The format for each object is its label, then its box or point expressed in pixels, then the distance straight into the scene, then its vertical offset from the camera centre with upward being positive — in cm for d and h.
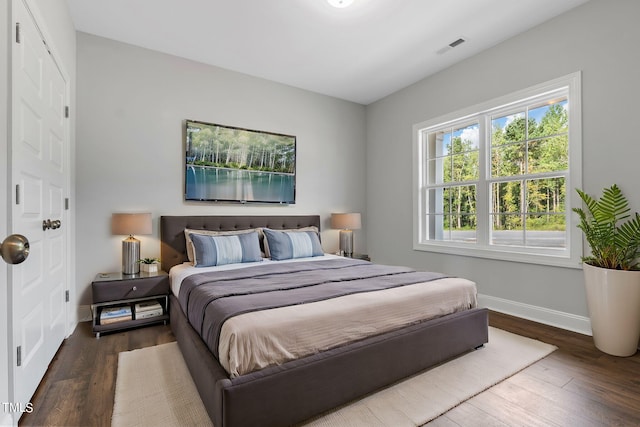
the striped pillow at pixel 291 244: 353 -38
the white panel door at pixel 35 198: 157 +10
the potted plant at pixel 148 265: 318 -54
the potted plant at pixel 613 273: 226 -46
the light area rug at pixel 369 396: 161 -108
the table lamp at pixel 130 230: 304 -17
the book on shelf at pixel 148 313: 292 -97
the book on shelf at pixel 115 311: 276 -90
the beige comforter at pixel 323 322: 150 -63
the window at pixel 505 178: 296 +39
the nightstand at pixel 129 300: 275 -82
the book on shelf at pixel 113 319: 273 -97
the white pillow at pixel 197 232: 338 -23
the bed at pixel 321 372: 141 -87
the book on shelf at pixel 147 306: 294 -91
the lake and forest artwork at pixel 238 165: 364 +62
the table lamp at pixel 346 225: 447 -19
